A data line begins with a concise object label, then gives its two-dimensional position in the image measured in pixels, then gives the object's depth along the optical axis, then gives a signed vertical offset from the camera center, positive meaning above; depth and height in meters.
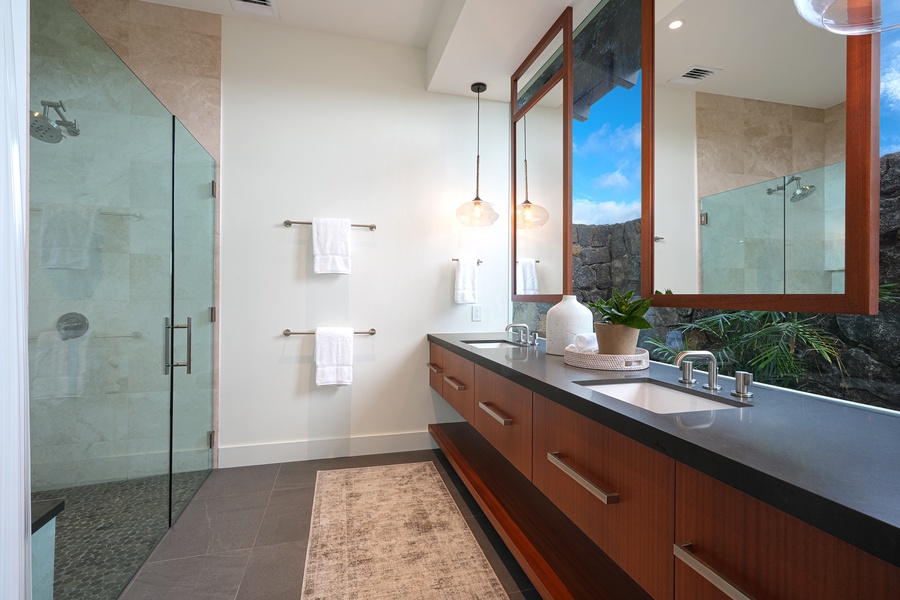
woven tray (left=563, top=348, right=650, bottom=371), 1.55 -0.24
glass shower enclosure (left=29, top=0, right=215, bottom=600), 1.15 -0.03
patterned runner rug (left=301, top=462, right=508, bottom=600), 1.56 -1.06
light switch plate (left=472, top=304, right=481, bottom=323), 3.12 -0.12
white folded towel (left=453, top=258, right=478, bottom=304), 2.98 +0.10
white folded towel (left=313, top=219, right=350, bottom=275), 2.74 +0.32
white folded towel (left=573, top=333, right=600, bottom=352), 1.71 -0.19
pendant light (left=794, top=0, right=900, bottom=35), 0.77 +0.52
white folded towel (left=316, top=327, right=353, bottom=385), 2.73 -0.39
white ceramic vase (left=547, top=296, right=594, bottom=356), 1.94 -0.12
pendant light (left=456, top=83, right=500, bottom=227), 2.82 +0.55
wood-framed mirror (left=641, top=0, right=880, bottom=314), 1.01 +0.39
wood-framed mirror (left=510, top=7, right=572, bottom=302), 2.28 +0.79
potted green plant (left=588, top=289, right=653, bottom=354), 1.56 -0.11
